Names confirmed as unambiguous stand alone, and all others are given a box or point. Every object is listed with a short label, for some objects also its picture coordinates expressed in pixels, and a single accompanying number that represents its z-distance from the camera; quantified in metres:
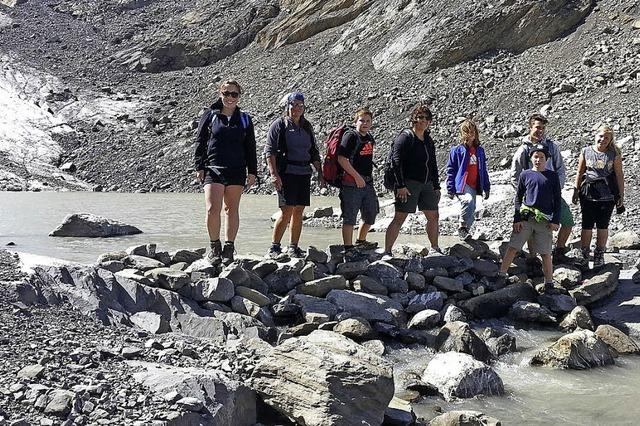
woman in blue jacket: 8.66
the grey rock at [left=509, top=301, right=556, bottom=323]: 7.69
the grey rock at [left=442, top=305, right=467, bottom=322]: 7.48
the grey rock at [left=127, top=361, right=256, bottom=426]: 4.12
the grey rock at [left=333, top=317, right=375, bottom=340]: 6.69
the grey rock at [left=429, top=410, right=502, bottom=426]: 4.73
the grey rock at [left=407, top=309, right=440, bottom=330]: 7.32
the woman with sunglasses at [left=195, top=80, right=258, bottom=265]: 7.21
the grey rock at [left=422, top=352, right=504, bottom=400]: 5.55
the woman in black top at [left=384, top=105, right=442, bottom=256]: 8.20
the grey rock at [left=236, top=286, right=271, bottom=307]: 7.04
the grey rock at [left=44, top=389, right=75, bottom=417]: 3.70
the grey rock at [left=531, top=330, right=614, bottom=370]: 6.27
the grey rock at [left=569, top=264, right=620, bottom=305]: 8.13
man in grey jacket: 8.39
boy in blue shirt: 7.82
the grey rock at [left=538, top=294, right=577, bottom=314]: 7.89
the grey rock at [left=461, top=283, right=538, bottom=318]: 7.91
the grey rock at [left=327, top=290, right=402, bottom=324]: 7.23
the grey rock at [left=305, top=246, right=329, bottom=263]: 8.07
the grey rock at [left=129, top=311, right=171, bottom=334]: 5.75
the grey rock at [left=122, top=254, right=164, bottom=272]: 7.30
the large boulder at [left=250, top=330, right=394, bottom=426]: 4.47
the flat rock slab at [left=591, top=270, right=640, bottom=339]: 7.59
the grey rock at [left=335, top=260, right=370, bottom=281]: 8.08
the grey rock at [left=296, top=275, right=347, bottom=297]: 7.56
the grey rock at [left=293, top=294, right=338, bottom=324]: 6.87
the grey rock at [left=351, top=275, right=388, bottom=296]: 7.82
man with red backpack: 7.95
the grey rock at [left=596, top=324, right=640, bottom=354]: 6.68
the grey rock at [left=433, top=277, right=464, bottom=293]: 8.20
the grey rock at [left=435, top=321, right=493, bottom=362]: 6.44
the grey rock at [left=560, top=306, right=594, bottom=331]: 7.45
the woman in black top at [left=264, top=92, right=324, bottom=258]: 7.71
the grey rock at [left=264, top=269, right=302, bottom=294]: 7.57
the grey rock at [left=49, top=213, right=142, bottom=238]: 12.64
